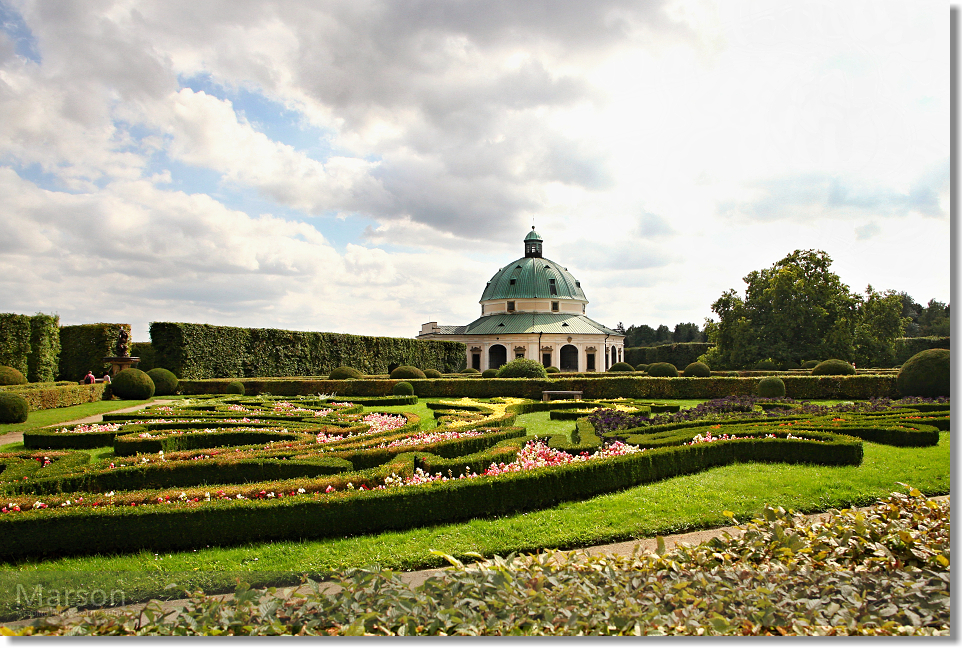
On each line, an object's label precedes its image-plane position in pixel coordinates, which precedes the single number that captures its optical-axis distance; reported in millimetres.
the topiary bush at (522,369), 23938
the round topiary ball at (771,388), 17484
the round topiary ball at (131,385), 18734
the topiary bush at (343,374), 25189
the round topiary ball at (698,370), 25719
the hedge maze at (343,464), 4496
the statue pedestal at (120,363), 21578
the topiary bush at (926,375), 13953
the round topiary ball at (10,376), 19141
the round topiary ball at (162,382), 20708
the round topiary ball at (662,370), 29795
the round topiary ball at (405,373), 24828
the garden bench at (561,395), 17250
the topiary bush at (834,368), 21016
